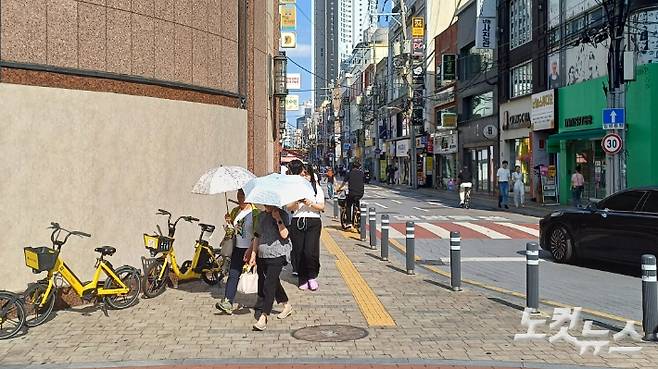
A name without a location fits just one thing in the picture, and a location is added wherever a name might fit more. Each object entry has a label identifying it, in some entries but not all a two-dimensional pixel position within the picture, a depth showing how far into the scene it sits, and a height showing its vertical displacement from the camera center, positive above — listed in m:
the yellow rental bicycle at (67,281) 7.43 -1.36
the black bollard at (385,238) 13.20 -1.38
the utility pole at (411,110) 50.81 +5.08
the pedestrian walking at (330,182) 29.73 -0.54
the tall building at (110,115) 8.03 +0.83
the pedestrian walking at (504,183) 27.88 -0.59
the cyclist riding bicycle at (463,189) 28.64 -0.86
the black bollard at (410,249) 11.35 -1.41
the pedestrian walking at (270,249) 7.54 -0.90
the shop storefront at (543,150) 29.28 +0.94
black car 11.35 -1.14
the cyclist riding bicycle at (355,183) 17.30 -0.33
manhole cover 7.21 -1.85
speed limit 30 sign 20.48 +0.76
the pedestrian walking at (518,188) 27.67 -0.81
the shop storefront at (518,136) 33.84 +1.81
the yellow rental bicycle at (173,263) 9.28 -1.37
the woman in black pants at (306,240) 9.93 -1.06
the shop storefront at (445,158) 48.41 +0.95
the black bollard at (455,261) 9.77 -1.37
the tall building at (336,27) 189.25 +42.68
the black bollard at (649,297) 6.89 -1.38
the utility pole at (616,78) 22.17 +3.10
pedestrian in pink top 25.08 -0.64
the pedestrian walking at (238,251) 8.39 -1.04
